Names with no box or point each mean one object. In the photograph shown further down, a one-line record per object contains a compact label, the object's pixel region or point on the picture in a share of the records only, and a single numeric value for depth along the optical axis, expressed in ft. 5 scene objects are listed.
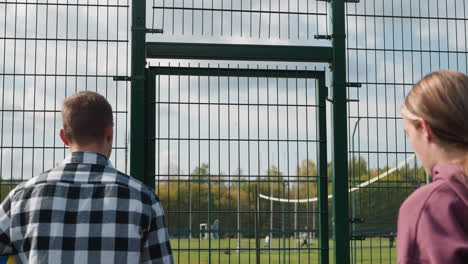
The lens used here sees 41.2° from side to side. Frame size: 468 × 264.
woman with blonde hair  4.47
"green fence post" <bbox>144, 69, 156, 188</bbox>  16.55
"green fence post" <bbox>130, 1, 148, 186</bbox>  16.25
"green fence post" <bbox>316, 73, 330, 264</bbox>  17.44
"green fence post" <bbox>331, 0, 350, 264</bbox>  17.24
